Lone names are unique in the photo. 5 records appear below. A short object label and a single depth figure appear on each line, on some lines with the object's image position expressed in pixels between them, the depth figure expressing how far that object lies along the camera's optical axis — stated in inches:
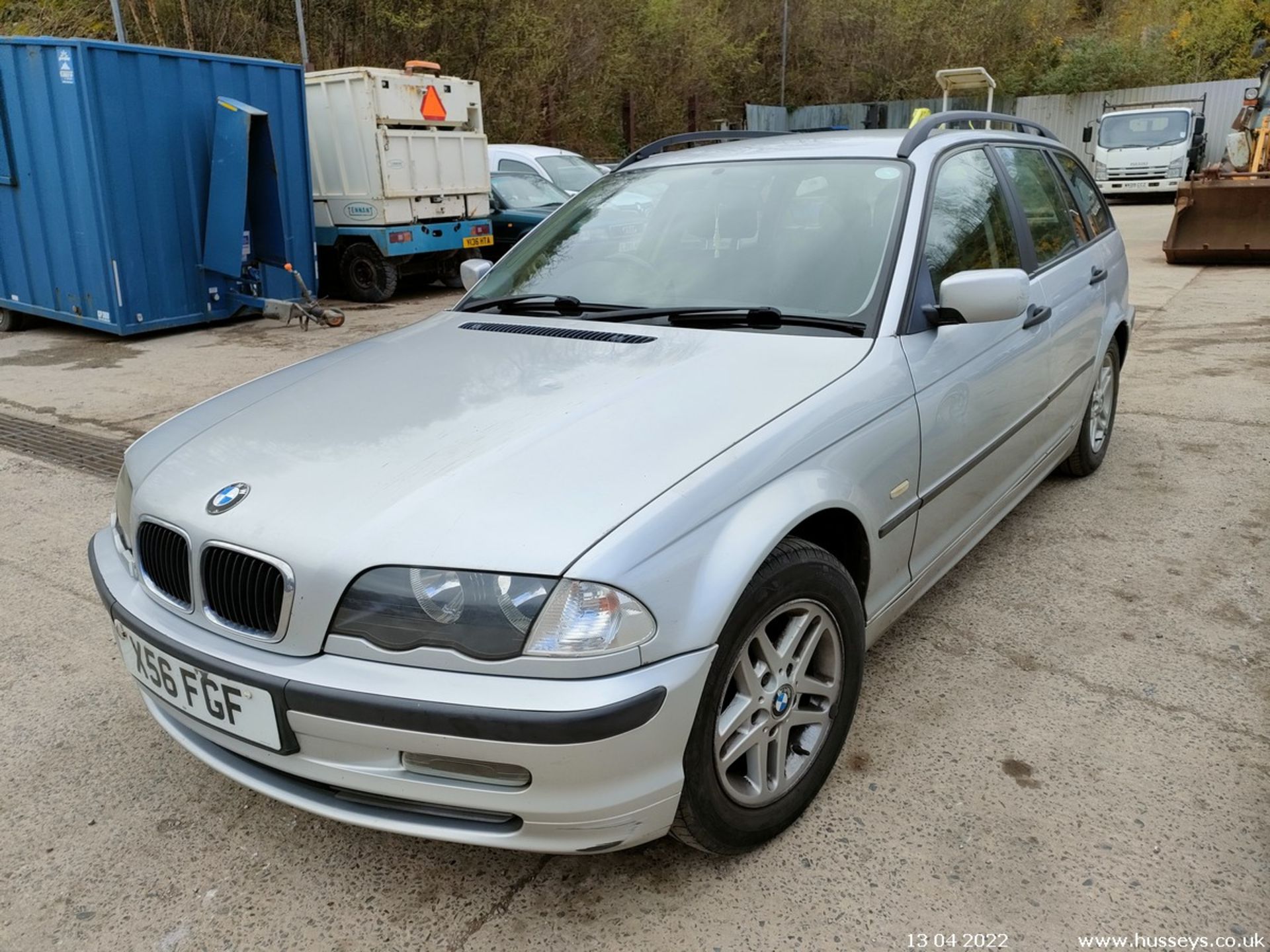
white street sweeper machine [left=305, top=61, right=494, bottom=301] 400.5
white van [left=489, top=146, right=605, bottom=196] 511.8
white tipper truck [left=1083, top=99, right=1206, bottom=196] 879.1
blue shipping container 315.9
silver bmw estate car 71.2
